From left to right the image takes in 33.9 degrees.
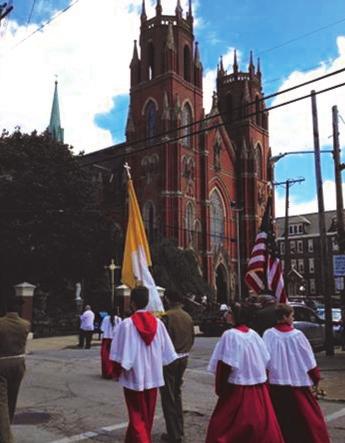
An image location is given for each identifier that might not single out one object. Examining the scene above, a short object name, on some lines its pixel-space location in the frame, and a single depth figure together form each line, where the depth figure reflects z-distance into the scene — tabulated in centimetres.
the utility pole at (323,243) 1695
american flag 1222
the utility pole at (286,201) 3368
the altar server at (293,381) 579
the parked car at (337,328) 2116
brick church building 5344
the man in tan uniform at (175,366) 676
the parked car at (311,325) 1787
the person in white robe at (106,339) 1247
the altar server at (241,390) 520
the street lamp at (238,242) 5693
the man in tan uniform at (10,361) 590
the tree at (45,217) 3538
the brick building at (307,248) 7712
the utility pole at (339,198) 1759
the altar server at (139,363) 567
